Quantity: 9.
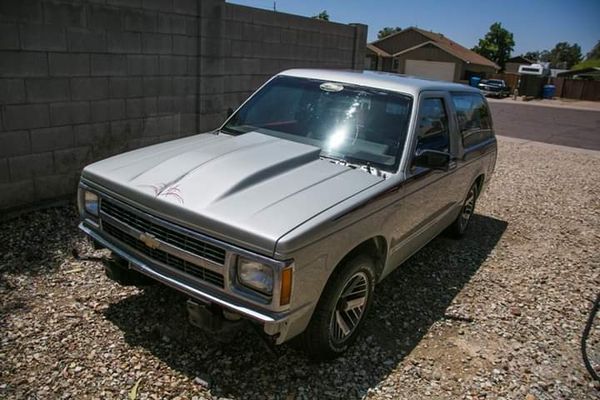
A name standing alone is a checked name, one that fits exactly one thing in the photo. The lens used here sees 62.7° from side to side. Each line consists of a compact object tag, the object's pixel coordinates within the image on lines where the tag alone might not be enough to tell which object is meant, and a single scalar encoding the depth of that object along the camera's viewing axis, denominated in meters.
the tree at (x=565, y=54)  120.81
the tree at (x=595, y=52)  99.30
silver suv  2.69
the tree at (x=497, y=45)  71.88
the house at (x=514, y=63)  71.38
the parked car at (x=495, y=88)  37.66
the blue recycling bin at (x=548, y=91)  41.09
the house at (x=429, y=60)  45.28
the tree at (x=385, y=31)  96.98
